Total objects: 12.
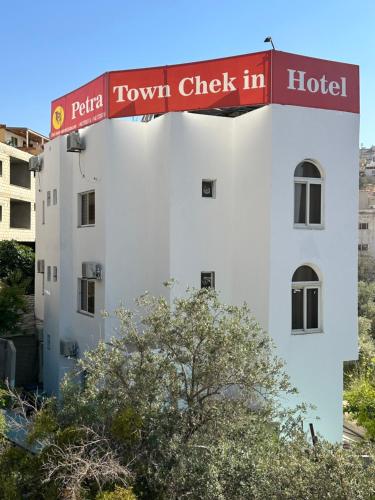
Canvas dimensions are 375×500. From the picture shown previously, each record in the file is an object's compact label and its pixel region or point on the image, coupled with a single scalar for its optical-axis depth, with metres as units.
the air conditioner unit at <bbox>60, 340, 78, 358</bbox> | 14.22
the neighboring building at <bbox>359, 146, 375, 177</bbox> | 72.08
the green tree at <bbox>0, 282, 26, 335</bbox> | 16.33
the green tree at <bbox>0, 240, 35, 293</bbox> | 23.66
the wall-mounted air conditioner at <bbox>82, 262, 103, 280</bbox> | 12.54
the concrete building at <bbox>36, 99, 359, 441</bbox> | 10.86
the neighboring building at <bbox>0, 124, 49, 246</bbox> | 26.33
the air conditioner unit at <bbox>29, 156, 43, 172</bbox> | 17.05
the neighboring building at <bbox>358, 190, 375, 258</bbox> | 45.03
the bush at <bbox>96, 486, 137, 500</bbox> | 6.25
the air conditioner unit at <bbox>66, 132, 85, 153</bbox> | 13.40
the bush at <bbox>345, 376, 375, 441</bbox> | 12.36
